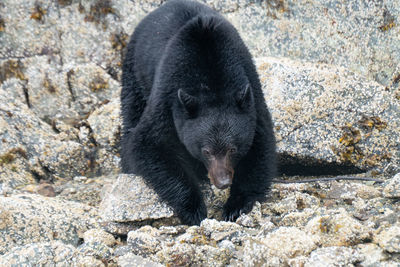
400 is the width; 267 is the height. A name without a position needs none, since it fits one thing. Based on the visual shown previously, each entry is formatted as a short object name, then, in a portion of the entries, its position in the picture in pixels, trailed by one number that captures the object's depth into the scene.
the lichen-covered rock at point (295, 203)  10.16
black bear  10.22
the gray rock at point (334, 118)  12.55
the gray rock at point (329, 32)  15.95
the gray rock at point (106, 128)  15.05
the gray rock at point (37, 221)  10.10
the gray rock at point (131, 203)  10.62
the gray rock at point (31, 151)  14.03
